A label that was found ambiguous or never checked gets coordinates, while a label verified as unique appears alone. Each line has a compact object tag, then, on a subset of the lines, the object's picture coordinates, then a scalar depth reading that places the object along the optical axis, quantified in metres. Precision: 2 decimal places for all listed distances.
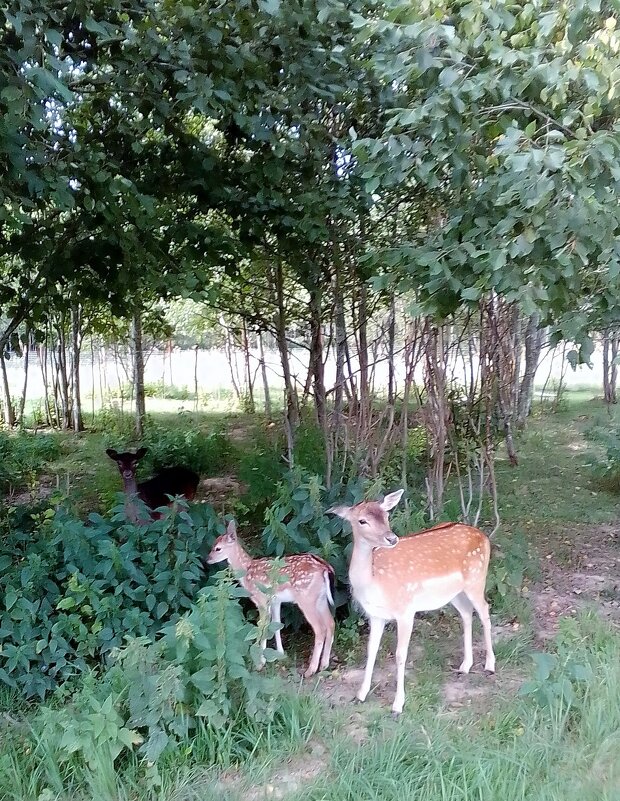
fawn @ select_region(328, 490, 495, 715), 3.12
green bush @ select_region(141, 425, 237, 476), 7.22
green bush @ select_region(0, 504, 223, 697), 3.21
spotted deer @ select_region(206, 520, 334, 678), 3.41
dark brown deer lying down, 5.50
